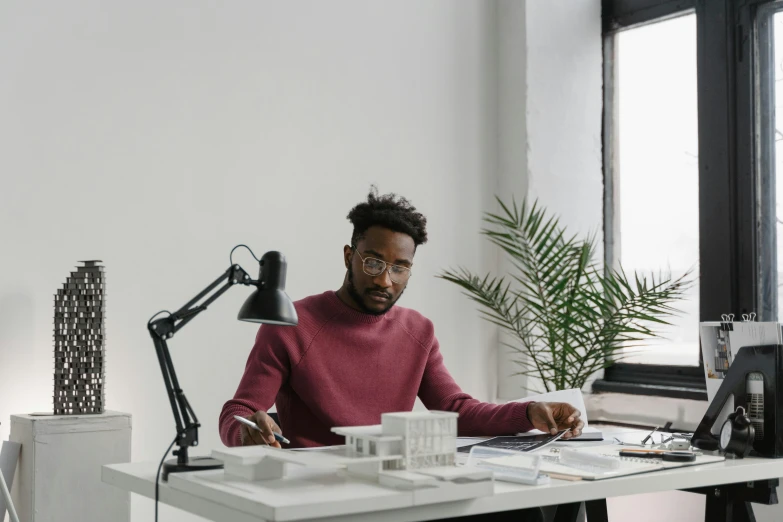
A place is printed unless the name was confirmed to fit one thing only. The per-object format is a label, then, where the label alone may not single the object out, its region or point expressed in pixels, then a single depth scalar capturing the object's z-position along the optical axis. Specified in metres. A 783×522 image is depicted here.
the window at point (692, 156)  3.84
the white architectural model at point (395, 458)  1.61
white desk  1.48
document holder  2.19
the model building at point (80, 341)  3.13
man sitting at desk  2.50
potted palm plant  3.79
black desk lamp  1.79
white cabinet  3.00
